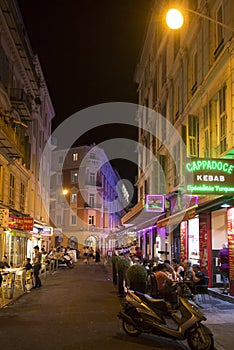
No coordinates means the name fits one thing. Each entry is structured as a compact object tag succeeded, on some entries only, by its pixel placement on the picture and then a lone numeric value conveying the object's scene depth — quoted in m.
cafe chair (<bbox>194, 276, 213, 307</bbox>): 13.15
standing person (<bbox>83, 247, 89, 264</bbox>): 47.91
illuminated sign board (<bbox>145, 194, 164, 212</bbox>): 24.20
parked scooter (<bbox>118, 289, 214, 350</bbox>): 7.87
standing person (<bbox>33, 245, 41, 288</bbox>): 19.68
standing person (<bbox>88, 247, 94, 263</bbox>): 57.12
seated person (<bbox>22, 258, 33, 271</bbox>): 19.16
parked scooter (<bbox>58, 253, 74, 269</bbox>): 38.25
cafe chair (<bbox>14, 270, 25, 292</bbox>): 18.61
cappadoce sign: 12.78
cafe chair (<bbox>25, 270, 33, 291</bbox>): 19.54
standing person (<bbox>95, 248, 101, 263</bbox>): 49.54
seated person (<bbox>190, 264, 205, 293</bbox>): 13.14
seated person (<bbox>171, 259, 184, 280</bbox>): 15.07
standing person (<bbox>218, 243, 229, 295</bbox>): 14.84
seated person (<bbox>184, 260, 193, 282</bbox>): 13.69
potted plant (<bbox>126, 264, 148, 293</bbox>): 12.41
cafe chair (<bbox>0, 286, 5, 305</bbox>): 14.75
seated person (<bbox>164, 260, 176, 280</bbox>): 13.73
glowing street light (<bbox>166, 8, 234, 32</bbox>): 9.73
